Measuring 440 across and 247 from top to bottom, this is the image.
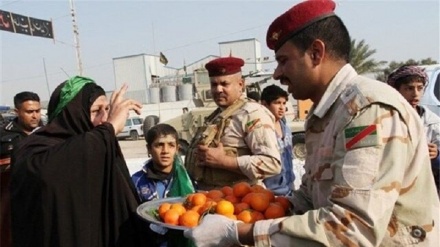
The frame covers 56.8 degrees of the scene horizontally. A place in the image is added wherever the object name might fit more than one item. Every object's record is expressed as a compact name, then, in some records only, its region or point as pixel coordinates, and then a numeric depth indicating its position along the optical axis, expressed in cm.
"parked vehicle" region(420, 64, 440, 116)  732
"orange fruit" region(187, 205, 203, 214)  168
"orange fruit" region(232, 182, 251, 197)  183
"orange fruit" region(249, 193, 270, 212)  164
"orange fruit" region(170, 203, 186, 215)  171
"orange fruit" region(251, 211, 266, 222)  155
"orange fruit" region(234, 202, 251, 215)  163
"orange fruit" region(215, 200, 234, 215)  160
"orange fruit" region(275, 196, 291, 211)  169
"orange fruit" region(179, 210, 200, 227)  158
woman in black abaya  173
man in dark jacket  271
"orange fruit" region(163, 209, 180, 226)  165
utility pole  2650
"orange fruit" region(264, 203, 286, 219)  158
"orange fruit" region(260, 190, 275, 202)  172
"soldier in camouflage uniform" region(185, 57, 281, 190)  285
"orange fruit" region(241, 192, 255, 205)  169
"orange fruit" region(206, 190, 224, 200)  183
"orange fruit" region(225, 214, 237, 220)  155
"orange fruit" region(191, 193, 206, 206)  175
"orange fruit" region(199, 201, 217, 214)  166
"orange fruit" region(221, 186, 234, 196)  191
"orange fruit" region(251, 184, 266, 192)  183
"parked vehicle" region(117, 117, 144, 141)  2569
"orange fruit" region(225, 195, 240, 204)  176
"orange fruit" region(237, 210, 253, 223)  153
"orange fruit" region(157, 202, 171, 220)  175
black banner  1667
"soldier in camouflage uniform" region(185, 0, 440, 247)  120
